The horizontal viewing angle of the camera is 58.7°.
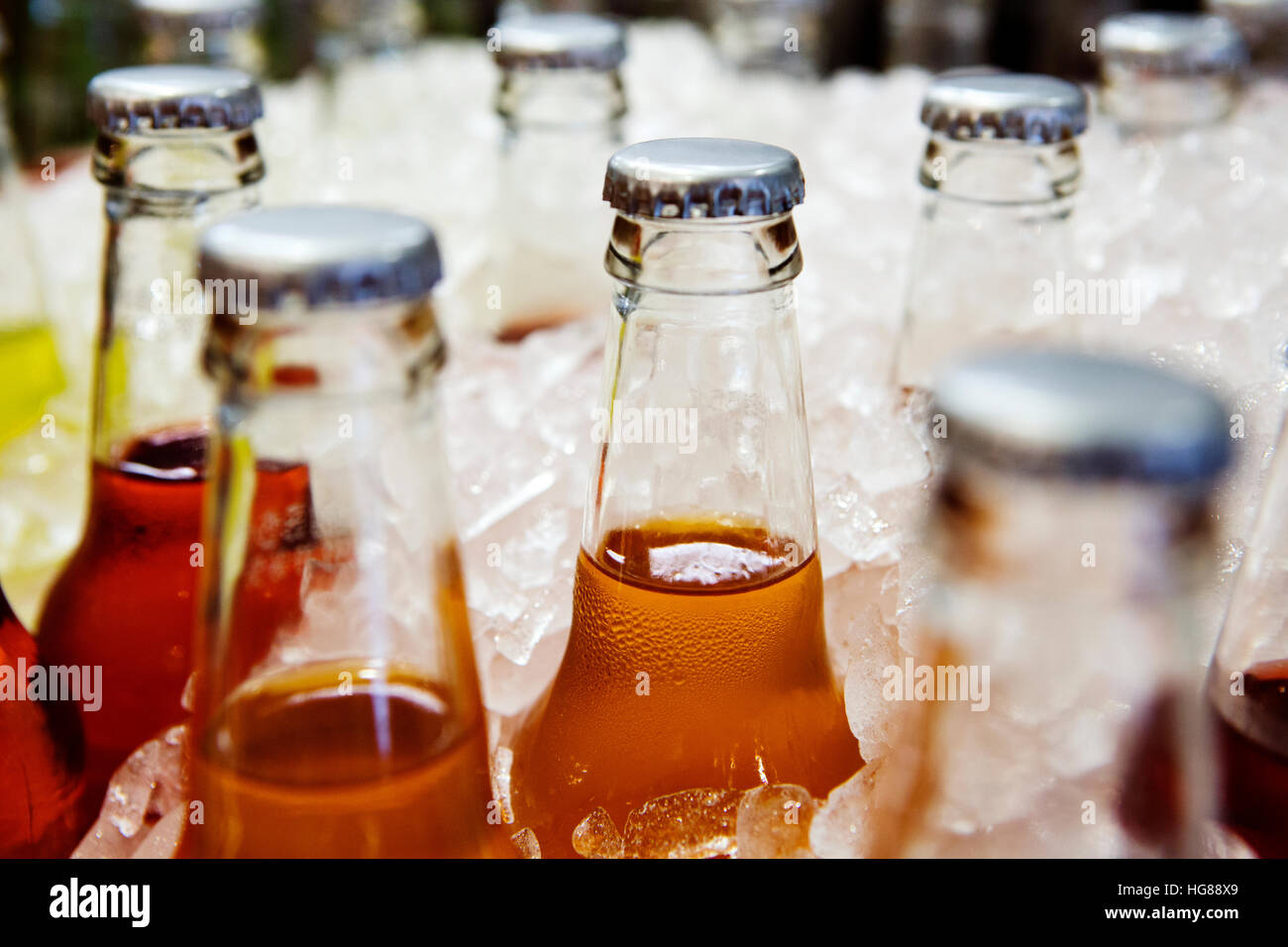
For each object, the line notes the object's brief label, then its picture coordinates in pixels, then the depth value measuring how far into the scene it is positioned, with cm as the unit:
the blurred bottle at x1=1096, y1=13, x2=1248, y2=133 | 33
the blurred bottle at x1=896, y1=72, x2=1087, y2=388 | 21
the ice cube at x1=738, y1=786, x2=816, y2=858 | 16
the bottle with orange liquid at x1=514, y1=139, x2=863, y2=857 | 16
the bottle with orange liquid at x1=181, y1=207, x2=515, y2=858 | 13
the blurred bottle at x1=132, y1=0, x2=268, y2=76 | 35
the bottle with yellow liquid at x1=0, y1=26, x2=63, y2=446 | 30
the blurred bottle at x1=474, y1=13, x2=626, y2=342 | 29
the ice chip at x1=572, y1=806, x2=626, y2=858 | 17
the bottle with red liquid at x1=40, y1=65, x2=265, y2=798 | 20
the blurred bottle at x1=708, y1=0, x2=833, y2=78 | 43
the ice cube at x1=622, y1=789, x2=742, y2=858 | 16
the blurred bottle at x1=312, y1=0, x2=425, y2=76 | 45
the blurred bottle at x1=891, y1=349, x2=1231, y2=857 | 9
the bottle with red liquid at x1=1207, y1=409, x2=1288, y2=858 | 16
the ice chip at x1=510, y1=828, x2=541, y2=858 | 17
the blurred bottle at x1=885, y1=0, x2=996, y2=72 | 53
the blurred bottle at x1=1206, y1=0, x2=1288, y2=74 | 44
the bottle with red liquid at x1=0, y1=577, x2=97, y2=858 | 18
